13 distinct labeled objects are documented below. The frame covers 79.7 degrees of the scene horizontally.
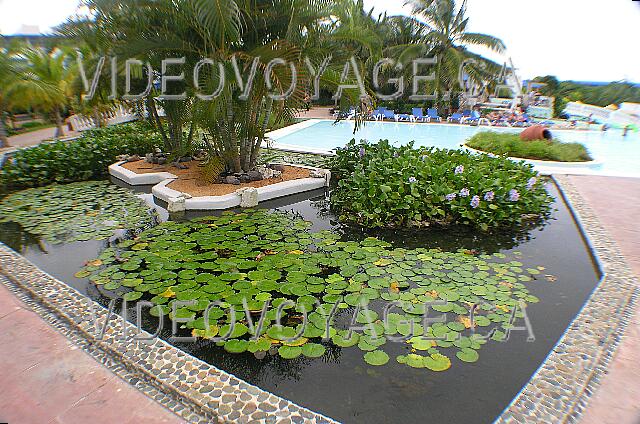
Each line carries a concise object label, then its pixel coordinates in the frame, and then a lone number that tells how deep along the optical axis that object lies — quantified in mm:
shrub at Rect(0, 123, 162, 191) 6727
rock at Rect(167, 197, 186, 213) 5278
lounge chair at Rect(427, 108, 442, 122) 17125
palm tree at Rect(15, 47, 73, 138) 11523
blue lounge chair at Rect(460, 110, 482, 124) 16141
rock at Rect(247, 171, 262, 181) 6445
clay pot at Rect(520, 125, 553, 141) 10102
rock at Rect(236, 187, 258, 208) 5559
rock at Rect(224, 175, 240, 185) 6320
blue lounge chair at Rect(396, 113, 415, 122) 17297
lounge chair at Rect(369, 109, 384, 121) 17795
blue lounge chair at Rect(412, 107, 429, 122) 17109
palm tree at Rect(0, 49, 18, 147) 9977
